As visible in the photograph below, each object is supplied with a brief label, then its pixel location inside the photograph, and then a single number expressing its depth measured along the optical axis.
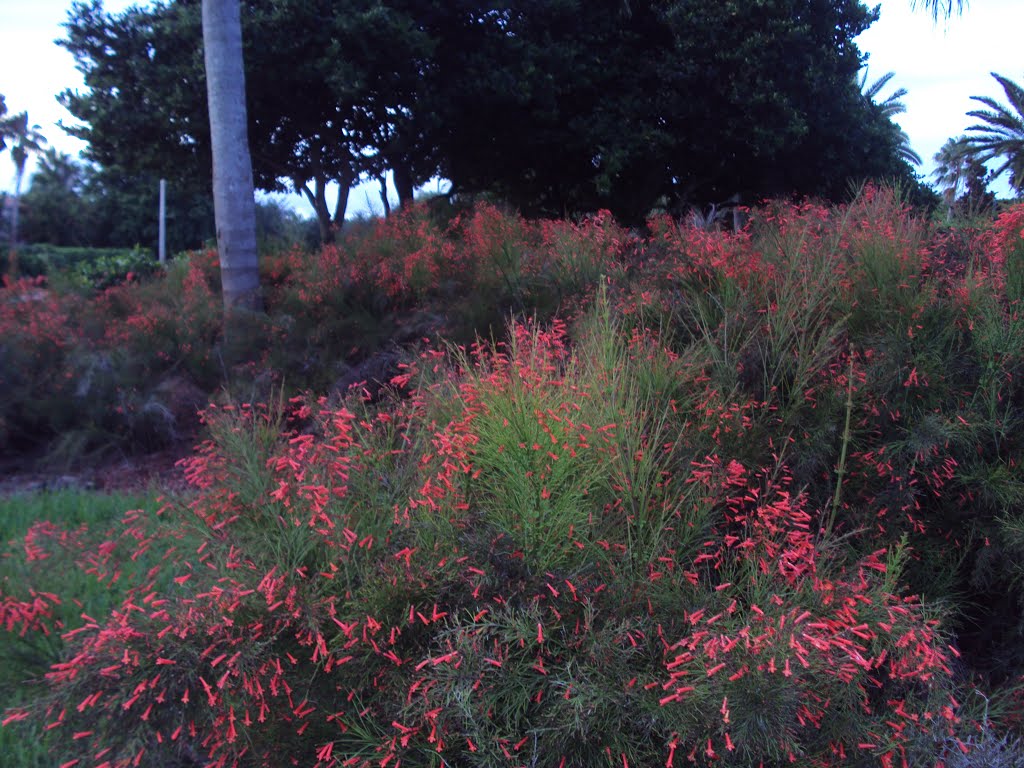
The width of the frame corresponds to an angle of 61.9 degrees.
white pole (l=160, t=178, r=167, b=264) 33.09
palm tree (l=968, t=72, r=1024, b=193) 26.70
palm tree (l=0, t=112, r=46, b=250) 50.28
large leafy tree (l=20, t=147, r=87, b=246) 45.22
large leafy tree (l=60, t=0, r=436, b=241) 12.51
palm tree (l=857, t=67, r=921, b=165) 33.03
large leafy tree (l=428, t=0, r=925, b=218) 13.92
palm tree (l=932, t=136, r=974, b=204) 24.33
